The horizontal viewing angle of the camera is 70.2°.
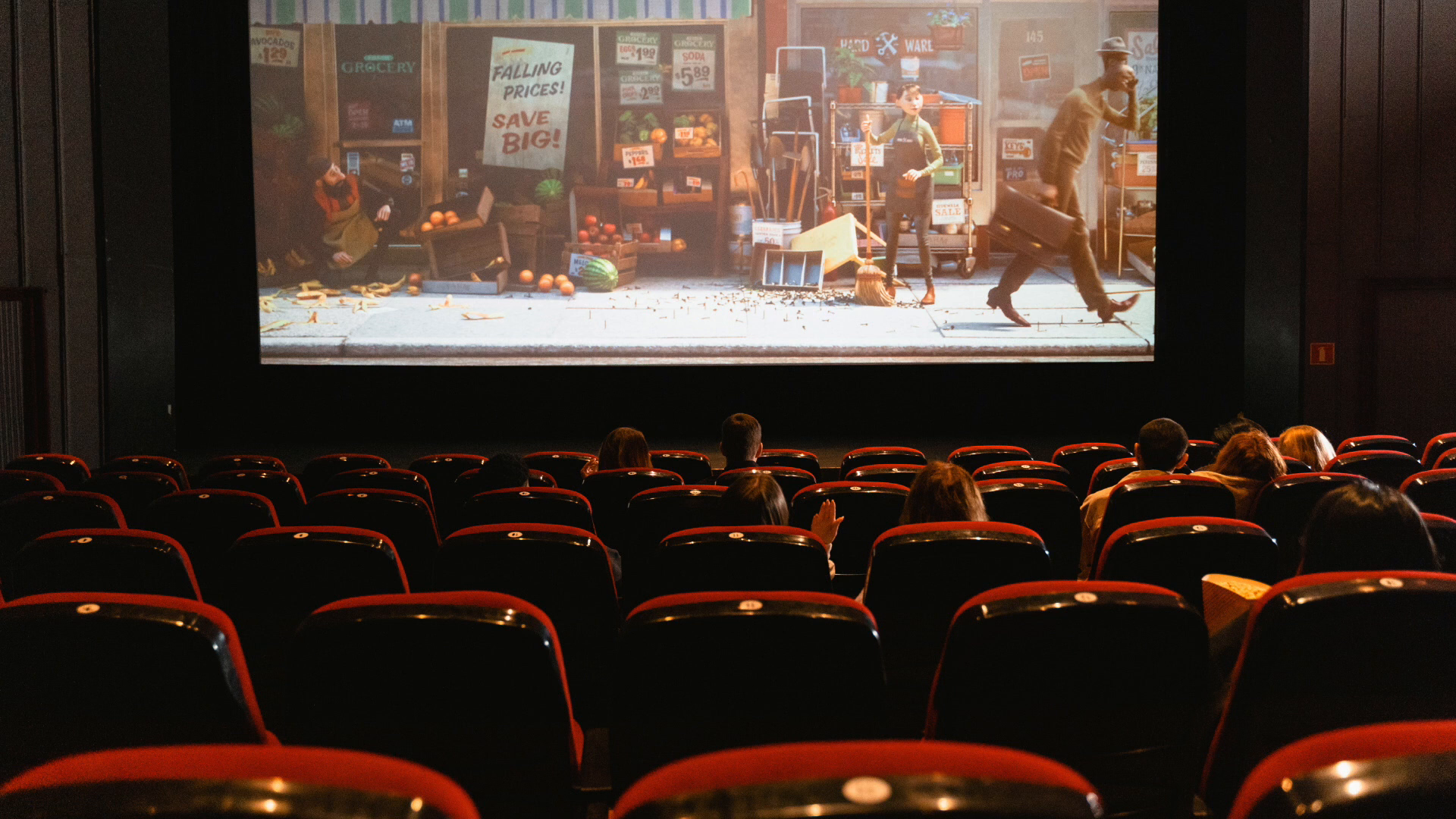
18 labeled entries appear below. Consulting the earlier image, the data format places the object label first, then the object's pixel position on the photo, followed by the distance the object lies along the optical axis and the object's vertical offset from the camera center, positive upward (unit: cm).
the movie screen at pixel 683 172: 860 +117
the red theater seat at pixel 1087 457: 557 -80
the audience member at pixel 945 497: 273 -50
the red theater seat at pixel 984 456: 556 -79
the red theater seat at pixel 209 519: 333 -65
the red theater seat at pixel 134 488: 432 -71
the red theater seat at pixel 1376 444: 539 -72
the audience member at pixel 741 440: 449 -56
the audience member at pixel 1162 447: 389 -53
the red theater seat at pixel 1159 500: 317 -59
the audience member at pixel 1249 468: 357 -56
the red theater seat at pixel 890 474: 469 -74
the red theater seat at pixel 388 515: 334 -65
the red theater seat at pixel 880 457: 576 -82
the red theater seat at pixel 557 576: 229 -59
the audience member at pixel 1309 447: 443 -61
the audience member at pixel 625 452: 451 -61
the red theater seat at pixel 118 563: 229 -54
